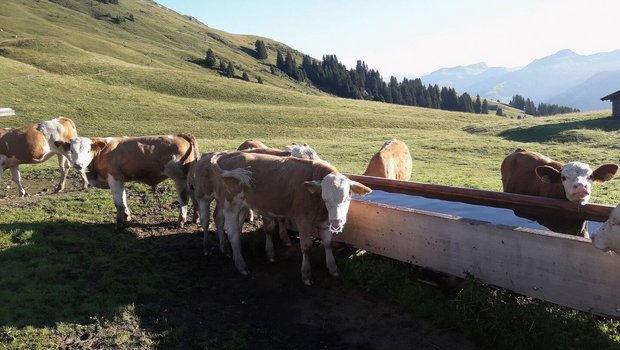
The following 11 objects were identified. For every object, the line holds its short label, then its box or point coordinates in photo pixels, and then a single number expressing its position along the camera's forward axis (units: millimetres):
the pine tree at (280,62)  162125
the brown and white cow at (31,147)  16000
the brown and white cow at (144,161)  12656
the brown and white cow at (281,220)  10352
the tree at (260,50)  172000
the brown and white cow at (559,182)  8008
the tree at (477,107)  161625
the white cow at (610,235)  5797
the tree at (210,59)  114375
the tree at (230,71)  104312
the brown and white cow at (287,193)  8359
